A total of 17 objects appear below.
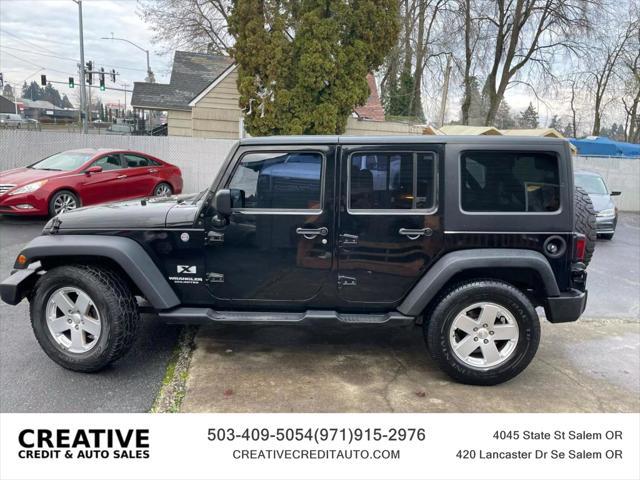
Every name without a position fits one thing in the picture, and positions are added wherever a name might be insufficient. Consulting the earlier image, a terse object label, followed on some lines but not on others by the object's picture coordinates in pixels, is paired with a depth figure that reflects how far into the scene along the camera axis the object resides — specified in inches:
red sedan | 376.5
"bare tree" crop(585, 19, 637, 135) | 1011.3
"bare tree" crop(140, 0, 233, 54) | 1075.9
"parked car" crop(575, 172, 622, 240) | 436.1
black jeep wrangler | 149.8
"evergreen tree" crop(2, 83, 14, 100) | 3141.2
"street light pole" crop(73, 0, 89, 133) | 953.5
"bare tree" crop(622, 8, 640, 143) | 1251.1
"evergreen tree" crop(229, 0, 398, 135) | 549.0
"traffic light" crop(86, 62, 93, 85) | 1250.2
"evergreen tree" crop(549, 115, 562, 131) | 2532.2
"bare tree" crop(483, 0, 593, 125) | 972.6
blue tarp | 955.7
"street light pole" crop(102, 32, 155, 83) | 1779.7
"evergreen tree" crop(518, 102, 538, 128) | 2599.7
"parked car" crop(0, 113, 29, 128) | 1830.2
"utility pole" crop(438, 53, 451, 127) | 1139.3
